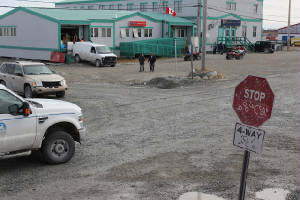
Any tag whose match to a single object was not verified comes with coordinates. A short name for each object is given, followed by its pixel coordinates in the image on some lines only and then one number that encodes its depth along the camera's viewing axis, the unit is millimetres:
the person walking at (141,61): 30550
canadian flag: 50150
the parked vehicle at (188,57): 41609
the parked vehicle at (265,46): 55562
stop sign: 4500
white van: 34969
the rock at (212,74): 26609
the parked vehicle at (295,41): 76438
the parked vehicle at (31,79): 17531
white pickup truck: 7727
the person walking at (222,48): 52469
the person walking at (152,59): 30617
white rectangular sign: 4648
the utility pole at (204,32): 26186
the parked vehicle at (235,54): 42875
